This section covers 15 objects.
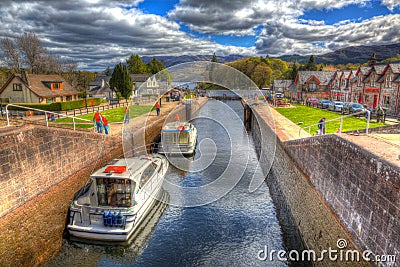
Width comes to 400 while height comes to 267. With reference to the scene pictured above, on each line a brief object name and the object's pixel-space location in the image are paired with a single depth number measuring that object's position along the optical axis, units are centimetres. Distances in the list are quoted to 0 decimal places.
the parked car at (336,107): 2926
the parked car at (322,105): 3347
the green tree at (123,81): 4872
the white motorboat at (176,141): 2389
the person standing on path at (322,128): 1524
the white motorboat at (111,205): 1201
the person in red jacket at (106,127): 1842
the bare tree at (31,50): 5291
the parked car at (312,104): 3888
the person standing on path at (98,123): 1802
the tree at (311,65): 10442
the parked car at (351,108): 2674
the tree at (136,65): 10238
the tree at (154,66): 10223
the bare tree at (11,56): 5062
